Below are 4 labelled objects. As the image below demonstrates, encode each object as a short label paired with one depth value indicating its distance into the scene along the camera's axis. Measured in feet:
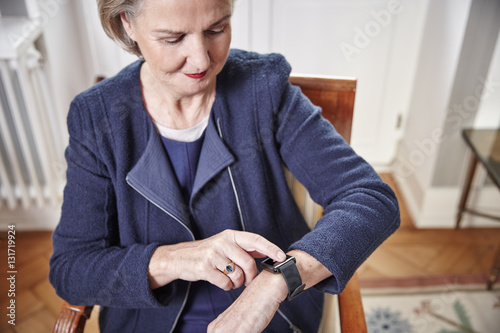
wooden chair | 3.40
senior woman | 2.88
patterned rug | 6.00
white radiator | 6.00
